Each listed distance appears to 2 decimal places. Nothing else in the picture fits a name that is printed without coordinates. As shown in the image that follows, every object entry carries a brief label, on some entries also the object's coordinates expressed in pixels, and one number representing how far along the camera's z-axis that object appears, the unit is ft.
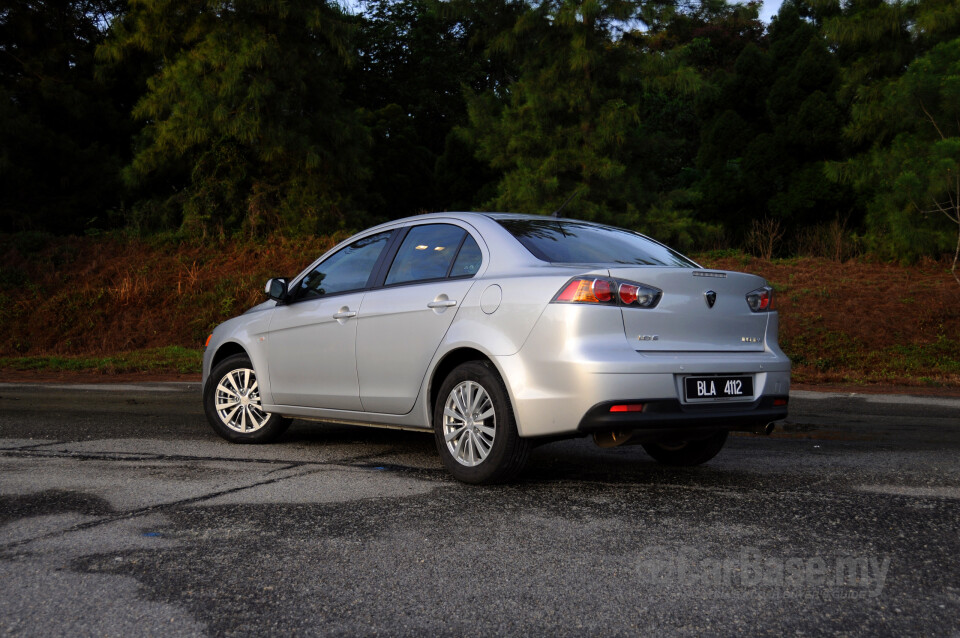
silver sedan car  16.21
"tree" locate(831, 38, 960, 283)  53.52
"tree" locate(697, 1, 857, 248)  82.38
